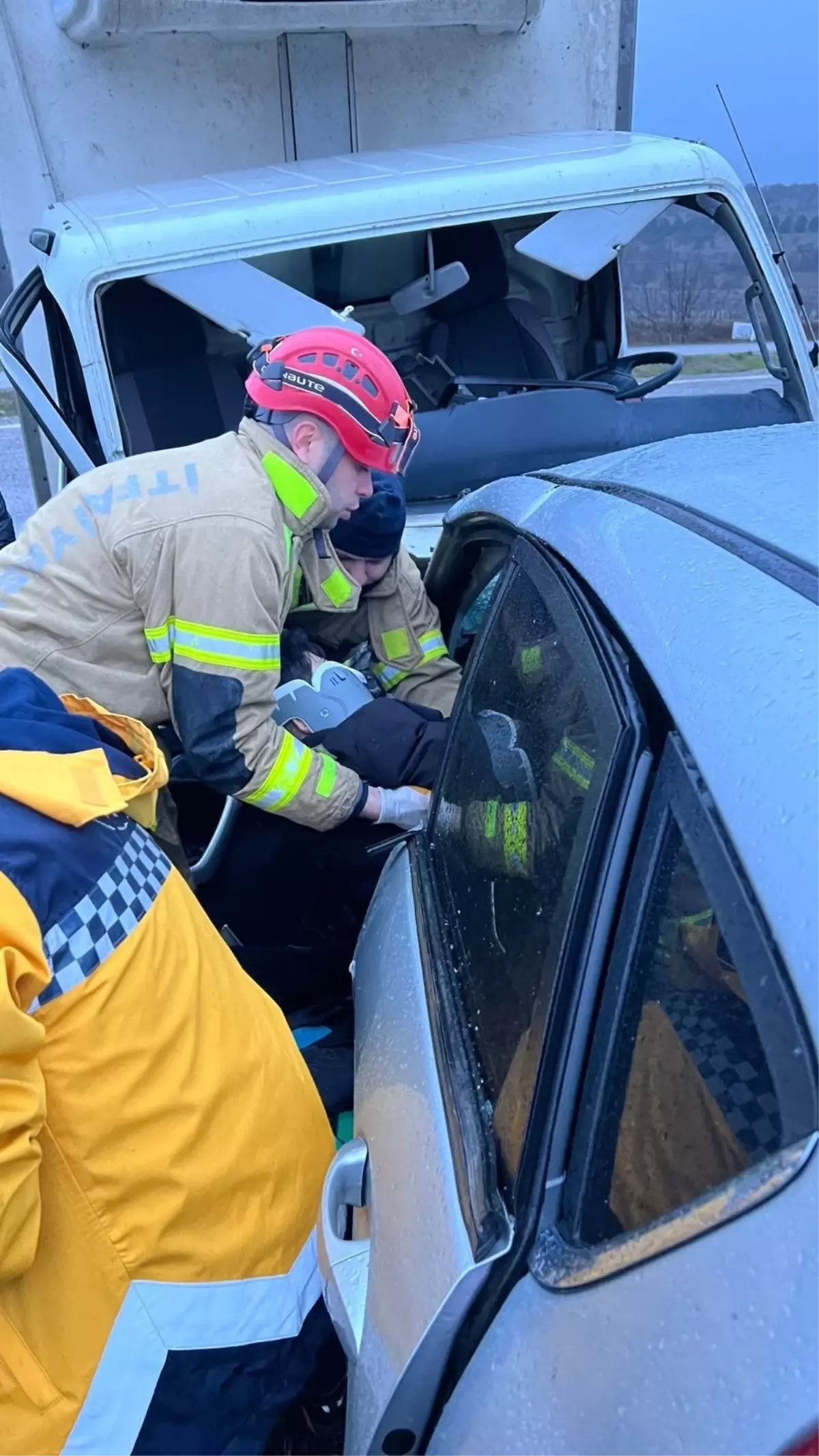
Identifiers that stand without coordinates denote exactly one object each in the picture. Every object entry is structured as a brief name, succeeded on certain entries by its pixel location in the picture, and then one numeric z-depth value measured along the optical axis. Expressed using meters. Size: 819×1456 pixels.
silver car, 0.73
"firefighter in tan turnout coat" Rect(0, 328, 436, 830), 2.27
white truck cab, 3.34
